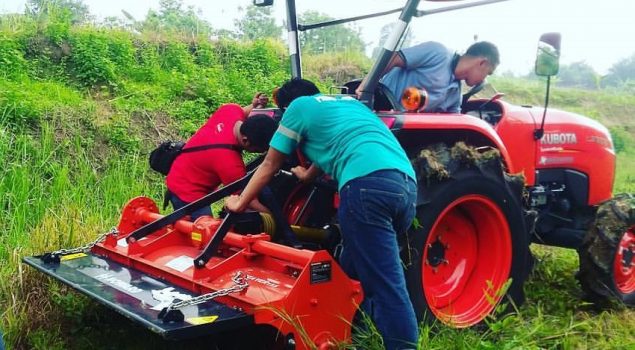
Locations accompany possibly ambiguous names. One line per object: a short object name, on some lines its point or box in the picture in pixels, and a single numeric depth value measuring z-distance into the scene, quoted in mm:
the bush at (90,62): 7992
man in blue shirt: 4281
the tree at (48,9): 8781
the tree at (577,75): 29386
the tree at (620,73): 30622
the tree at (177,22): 10344
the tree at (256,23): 15125
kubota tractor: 3156
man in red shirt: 4211
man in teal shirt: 3152
